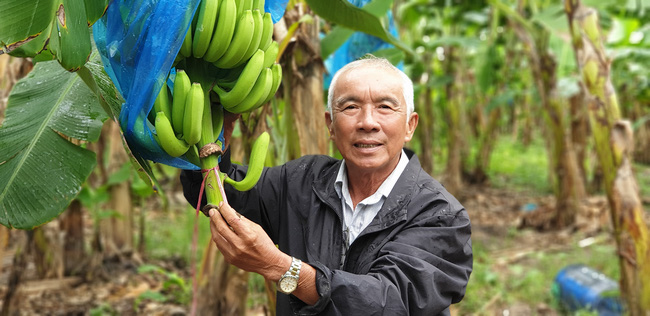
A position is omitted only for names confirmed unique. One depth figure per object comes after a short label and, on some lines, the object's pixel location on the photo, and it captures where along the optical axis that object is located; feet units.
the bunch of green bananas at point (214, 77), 3.67
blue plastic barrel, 11.25
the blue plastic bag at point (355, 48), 7.61
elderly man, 3.71
